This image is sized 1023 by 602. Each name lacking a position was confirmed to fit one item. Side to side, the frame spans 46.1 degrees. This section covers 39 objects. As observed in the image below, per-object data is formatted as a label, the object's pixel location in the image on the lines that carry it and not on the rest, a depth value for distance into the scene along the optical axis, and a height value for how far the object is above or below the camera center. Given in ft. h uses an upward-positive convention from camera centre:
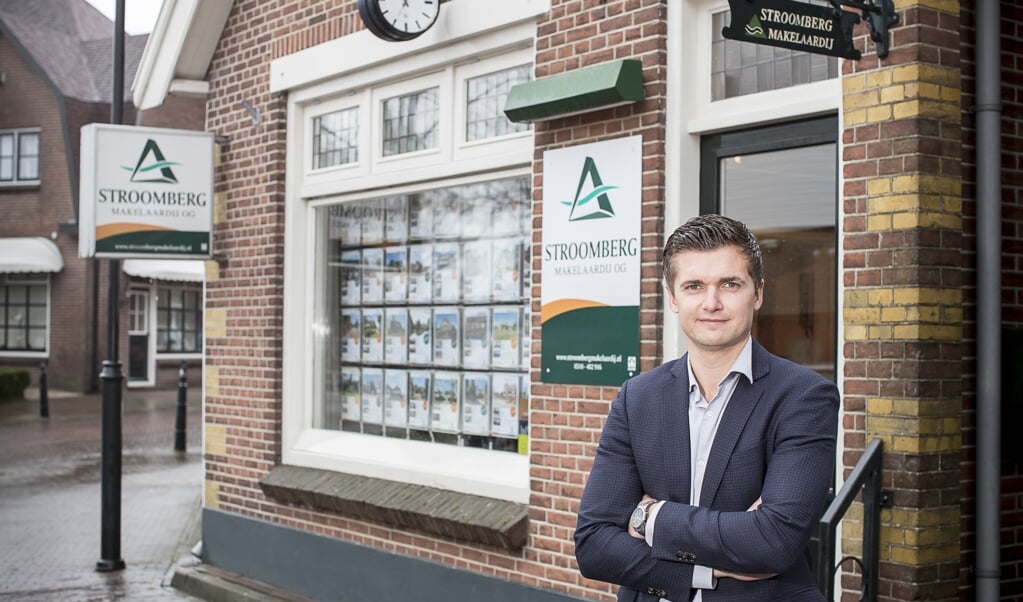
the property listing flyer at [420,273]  25.98 +0.97
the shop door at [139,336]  98.58 -1.64
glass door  17.56 +1.62
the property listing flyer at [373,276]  27.30 +0.94
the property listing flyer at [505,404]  23.47 -1.71
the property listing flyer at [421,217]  25.79 +2.16
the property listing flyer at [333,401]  28.25 -1.97
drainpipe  15.51 +0.26
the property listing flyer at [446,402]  25.04 -1.78
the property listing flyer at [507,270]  23.54 +0.95
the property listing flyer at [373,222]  27.17 +2.16
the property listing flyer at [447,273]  25.18 +0.94
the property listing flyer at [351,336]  27.90 -0.44
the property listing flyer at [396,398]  26.50 -1.79
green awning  19.12 +3.71
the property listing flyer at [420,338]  25.94 -0.44
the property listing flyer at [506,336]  23.52 -0.37
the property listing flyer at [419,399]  25.86 -1.77
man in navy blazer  8.41 -1.00
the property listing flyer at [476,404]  24.16 -1.75
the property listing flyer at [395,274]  26.68 +0.96
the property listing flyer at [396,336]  26.63 -0.42
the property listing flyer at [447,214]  25.05 +2.17
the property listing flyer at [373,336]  27.30 -0.43
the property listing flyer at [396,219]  26.48 +2.18
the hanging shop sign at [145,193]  27.76 +2.91
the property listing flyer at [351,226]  27.78 +2.13
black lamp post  30.53 -3.52
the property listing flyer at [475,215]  24.27 +2.10
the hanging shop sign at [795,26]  14.03 +3.50
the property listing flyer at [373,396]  27.22 -1.78
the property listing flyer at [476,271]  24.39 +0.95
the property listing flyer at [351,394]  27.81 -1.78
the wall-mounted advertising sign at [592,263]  19.54 +0.93
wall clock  22.88 +5.78
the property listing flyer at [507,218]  23.38 +1.96
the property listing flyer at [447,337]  25.13 -0.41
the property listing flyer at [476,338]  24.31 -0.42
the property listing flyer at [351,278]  27.89 +0.91
